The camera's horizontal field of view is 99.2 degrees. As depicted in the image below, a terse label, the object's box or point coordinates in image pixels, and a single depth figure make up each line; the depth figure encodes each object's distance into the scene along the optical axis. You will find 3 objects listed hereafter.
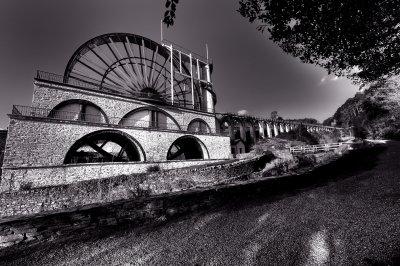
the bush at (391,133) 21.77
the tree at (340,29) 4.11
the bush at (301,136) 33.61
